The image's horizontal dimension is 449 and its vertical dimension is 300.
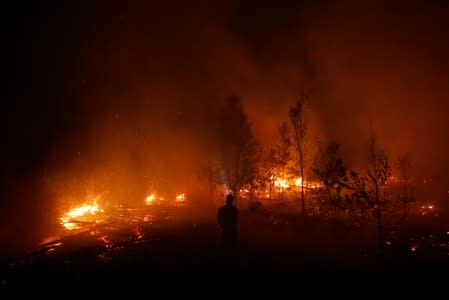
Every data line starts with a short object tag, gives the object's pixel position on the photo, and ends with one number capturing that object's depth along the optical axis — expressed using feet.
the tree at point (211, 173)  117.60
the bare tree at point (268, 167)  98.70
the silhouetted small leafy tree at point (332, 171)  58.08
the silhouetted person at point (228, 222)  37.85
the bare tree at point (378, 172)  43.36
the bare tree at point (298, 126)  68.69
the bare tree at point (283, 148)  97.92
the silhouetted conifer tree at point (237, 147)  97.71
